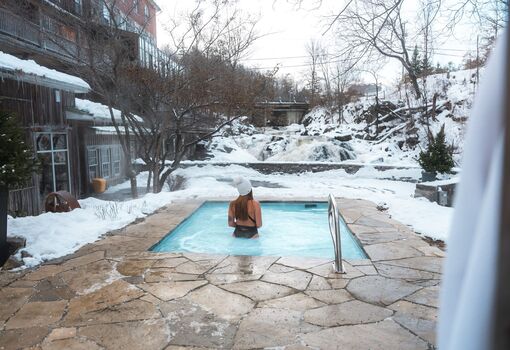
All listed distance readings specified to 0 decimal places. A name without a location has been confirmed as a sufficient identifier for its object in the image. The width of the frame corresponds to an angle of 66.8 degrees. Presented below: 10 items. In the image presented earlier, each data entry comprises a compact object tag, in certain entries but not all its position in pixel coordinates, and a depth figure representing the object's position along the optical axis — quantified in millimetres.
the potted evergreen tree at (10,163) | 4402
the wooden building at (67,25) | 9367
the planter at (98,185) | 13281
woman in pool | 6305
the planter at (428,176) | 10594
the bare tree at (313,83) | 32459
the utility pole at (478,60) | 14680
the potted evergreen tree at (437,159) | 10484
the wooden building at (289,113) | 31531
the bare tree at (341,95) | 29234
